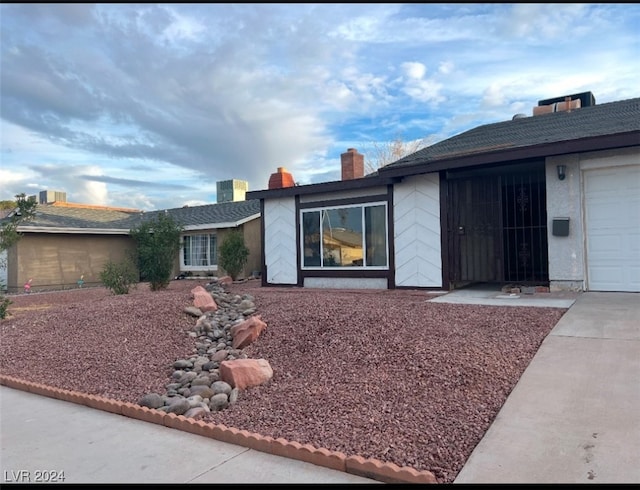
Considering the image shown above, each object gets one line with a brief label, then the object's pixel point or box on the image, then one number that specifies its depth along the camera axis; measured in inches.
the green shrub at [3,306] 346.0
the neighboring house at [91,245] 687.7
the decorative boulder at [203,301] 334.6
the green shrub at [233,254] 618.2
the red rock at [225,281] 564.0
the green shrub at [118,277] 465.1
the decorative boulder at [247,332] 248.2
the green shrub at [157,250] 510.3
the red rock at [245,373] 190.1
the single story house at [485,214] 320.5
